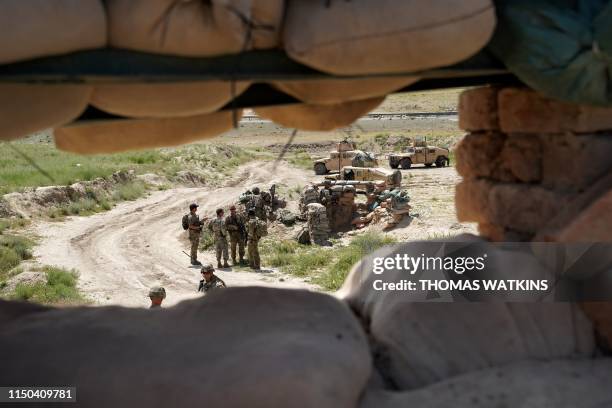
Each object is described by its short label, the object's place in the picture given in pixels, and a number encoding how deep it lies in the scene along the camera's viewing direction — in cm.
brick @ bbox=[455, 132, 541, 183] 375
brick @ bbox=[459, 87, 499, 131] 399
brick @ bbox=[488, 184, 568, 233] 358
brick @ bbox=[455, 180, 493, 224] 405
